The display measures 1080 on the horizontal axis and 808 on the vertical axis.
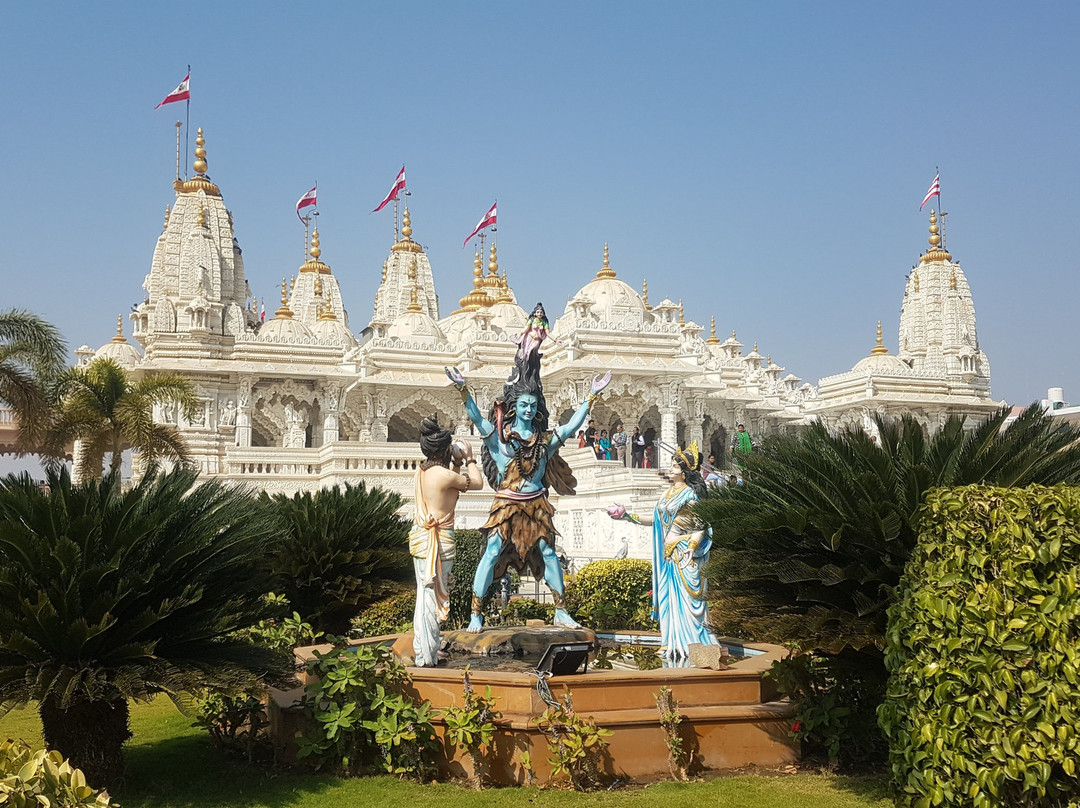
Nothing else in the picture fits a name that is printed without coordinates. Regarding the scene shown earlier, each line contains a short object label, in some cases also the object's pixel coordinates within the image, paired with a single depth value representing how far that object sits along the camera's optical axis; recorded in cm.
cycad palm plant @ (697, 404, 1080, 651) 670
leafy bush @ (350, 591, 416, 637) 1333
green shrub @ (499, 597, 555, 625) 1355
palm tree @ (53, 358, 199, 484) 1981
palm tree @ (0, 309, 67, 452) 1739
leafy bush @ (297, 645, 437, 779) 727
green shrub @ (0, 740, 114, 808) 387
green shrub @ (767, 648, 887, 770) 744
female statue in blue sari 860
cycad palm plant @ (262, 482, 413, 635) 1151
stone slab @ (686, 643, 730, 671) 830
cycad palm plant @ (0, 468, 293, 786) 639
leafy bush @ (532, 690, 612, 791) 695
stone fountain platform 725
